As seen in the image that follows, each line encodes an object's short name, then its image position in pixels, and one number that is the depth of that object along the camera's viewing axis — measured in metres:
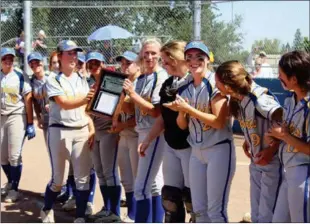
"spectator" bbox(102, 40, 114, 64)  10.04
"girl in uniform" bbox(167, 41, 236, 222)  3.58
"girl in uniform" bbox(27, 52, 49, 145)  5.75
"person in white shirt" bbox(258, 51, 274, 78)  9.05
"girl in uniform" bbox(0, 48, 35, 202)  5.71
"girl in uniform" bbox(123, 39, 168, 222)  4.21
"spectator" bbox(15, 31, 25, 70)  10.07
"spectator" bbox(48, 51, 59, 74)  5.54
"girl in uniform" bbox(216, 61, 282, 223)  3.38
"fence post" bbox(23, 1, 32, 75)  9.63
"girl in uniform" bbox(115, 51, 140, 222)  4.67
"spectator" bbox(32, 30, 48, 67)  10.14
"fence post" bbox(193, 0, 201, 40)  8.34
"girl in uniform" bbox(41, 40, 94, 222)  4.60
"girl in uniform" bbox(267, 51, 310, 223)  3.00
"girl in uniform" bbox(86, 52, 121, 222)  5.00
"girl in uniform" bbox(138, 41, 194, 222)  3.91
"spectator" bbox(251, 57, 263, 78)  9.29
